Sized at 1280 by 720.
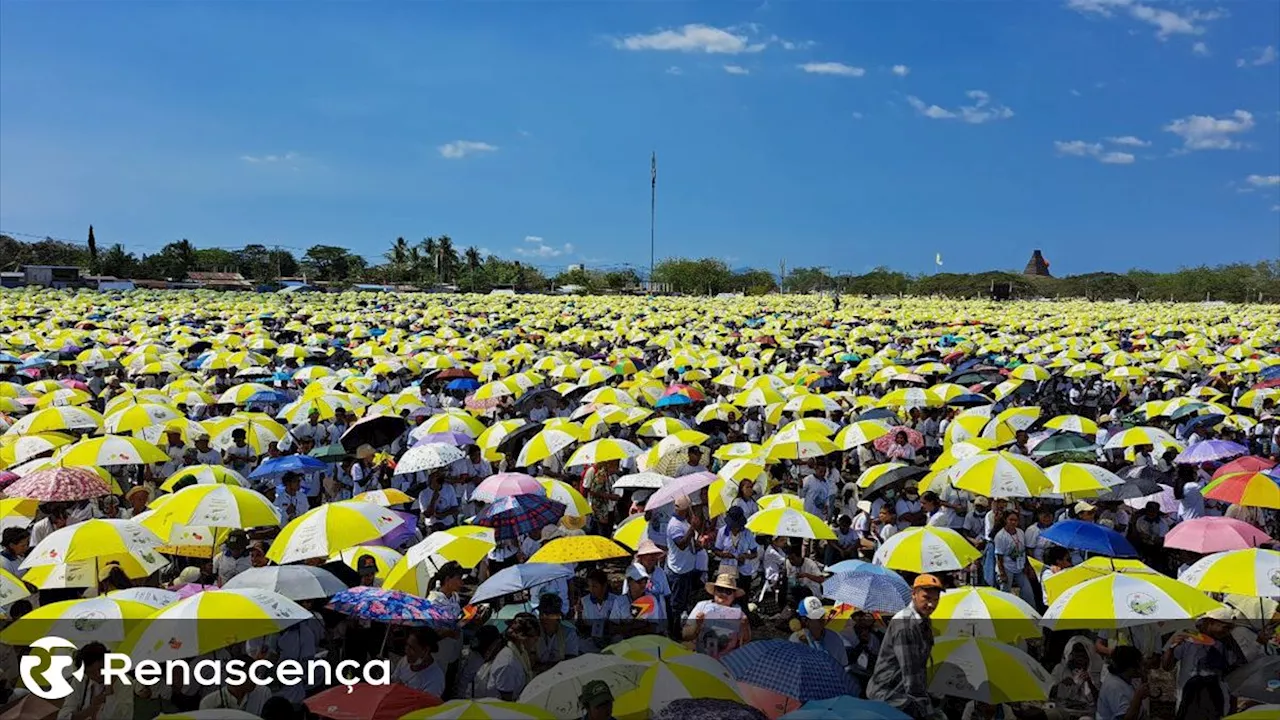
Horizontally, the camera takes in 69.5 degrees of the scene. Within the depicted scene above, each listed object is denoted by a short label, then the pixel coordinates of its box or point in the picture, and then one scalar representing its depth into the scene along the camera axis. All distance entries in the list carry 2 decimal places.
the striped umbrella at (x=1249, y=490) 8.18
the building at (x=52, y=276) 60.69
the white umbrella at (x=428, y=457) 9.67
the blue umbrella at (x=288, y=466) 9.48
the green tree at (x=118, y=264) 75.62
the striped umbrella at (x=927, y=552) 6.65
